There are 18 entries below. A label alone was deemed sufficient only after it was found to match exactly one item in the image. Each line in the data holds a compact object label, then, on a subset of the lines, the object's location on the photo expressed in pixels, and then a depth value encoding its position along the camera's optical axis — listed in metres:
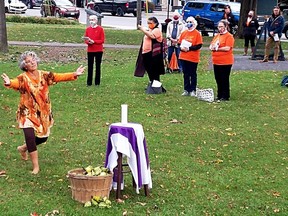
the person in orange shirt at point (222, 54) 13.26
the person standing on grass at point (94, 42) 14.23
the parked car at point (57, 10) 45.09
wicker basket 6.62
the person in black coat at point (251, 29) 22.83
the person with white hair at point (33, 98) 7.72
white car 48.81
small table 6.87
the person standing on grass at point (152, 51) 13.73
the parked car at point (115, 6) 52.81
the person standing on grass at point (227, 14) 25.80
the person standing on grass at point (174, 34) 18.12
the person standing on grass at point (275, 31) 20.42
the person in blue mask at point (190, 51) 13.61
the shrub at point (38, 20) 37.50
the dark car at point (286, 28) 37.44
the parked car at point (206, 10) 39.84
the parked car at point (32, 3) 61.12
